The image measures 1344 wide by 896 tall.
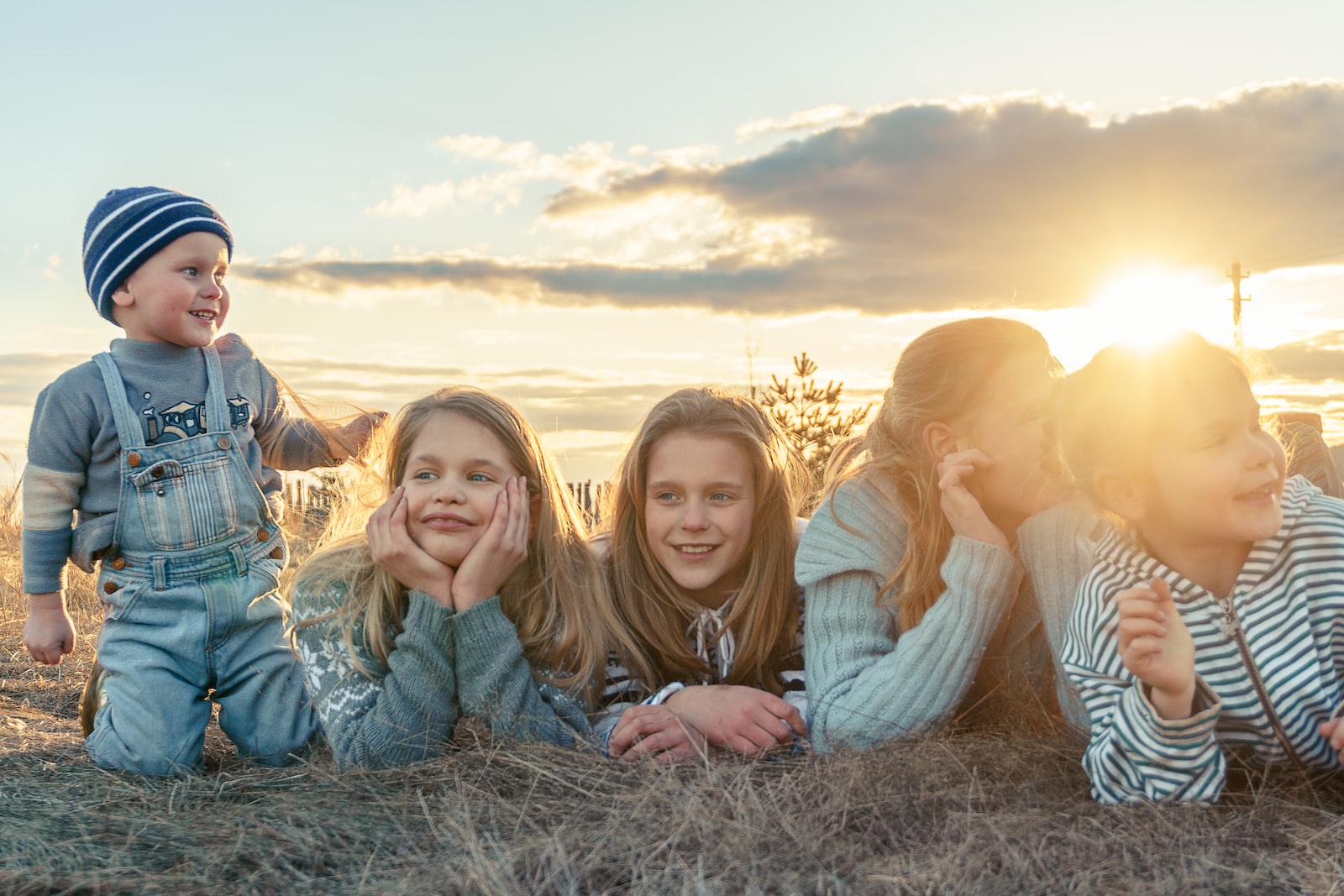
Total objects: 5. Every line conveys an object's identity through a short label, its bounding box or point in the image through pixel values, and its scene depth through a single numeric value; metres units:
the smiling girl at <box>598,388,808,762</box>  3.91
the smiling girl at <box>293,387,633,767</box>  3.68
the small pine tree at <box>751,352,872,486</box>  7.61
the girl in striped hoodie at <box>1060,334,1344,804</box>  2.73
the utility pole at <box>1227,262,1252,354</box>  28.94
